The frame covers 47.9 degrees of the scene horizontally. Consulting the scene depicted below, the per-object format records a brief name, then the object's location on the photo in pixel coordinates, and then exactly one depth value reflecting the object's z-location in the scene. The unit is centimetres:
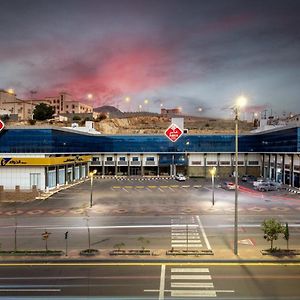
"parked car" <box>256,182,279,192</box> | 7131
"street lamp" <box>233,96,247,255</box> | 2626
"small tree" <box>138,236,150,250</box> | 3048
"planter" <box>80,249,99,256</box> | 2827
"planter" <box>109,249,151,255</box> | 2831
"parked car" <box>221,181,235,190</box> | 7325
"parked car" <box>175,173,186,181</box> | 9560
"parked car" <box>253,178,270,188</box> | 7316
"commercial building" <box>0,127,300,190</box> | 7400
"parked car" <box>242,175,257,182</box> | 9344
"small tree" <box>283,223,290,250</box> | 2836
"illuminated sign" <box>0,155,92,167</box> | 7000
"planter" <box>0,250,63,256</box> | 2831
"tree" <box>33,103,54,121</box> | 16538
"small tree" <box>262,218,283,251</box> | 2830
